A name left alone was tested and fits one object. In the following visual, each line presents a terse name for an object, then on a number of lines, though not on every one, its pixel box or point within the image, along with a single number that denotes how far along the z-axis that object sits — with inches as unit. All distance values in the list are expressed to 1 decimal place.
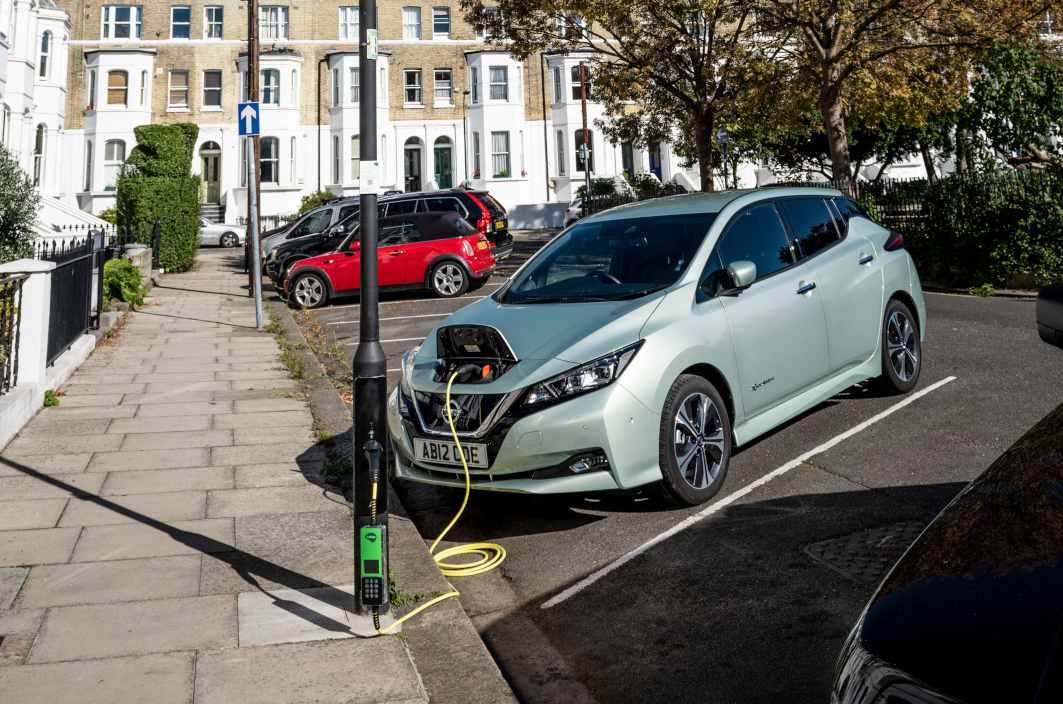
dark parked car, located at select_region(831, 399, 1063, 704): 68.7
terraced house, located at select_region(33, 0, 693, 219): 2022.6
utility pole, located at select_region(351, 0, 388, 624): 175.2
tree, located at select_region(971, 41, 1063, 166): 718.5
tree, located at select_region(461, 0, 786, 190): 885.2
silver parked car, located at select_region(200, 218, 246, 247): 1647.4
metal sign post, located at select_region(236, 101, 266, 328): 613.6
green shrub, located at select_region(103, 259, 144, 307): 684.1
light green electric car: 215.0
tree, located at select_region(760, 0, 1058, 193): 748.6
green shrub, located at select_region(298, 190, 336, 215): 1576.0
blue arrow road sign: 620.1
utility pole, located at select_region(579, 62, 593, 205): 1612.9
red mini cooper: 752.3
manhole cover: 185.5
